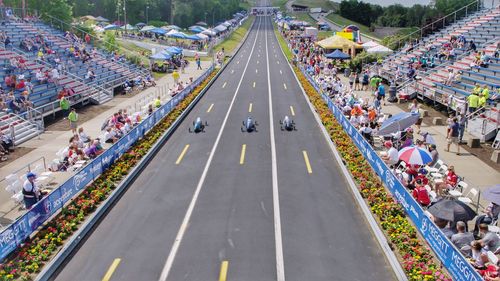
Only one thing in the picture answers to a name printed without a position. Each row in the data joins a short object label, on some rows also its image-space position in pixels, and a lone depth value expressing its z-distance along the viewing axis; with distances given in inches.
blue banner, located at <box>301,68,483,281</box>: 444.5
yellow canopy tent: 2239.7
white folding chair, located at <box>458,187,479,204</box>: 628.8
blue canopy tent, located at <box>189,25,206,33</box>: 3469.5
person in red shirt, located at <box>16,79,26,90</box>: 1266.0
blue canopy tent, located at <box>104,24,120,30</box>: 3091.5
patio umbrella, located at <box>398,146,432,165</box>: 676.7
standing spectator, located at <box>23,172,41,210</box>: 631.8
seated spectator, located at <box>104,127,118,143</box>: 1003.9
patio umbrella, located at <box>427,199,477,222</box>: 510.9
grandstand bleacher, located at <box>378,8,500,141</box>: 1096.7
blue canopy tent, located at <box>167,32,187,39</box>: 2800.9
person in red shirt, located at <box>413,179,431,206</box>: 631.2
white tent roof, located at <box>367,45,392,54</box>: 2069.4
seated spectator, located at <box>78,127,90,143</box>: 947.8
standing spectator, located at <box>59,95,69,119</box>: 1256.8
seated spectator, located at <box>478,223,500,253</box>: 493.3
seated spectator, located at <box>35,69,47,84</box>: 1386.6
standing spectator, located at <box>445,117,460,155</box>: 919.7
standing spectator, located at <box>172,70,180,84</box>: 1811.0
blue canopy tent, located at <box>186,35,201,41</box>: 2915.1
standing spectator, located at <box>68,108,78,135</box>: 1080.2
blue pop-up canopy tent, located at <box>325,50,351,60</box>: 1958.7
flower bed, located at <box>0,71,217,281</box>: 507.2
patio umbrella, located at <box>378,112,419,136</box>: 838.5
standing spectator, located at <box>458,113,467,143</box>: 962.0
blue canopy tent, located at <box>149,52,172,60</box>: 2071.9
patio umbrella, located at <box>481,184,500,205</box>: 529.3
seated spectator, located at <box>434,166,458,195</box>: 661.9
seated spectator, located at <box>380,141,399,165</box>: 807.1
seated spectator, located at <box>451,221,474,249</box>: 498.0
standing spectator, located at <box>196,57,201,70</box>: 2381.0
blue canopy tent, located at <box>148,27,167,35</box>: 3182.8
